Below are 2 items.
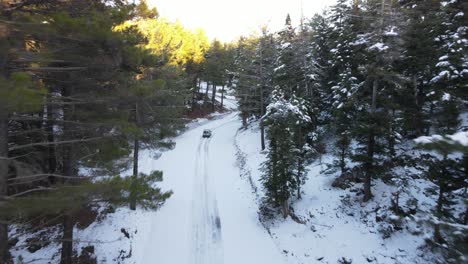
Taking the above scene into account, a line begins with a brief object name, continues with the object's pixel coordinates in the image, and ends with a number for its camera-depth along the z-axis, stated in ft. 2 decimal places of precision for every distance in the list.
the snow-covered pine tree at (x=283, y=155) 49.90
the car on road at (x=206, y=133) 116.26
